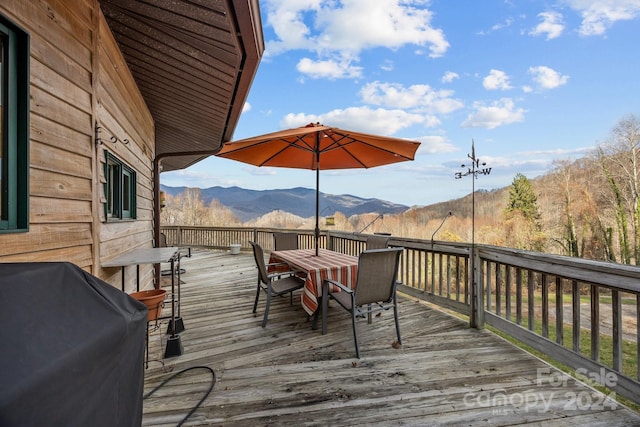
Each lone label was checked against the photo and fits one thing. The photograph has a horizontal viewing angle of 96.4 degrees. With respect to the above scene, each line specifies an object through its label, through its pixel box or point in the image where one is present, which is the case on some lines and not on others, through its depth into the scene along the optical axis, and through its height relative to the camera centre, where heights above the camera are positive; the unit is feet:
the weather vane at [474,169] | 12.53 +2.01
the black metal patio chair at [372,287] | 8.34 -2.25
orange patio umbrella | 11.16 +2.93
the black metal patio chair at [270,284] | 10.43 -2.74
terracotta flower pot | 6.96 -2.18
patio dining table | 9.59 -1.95
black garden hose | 5.74 -4.02
